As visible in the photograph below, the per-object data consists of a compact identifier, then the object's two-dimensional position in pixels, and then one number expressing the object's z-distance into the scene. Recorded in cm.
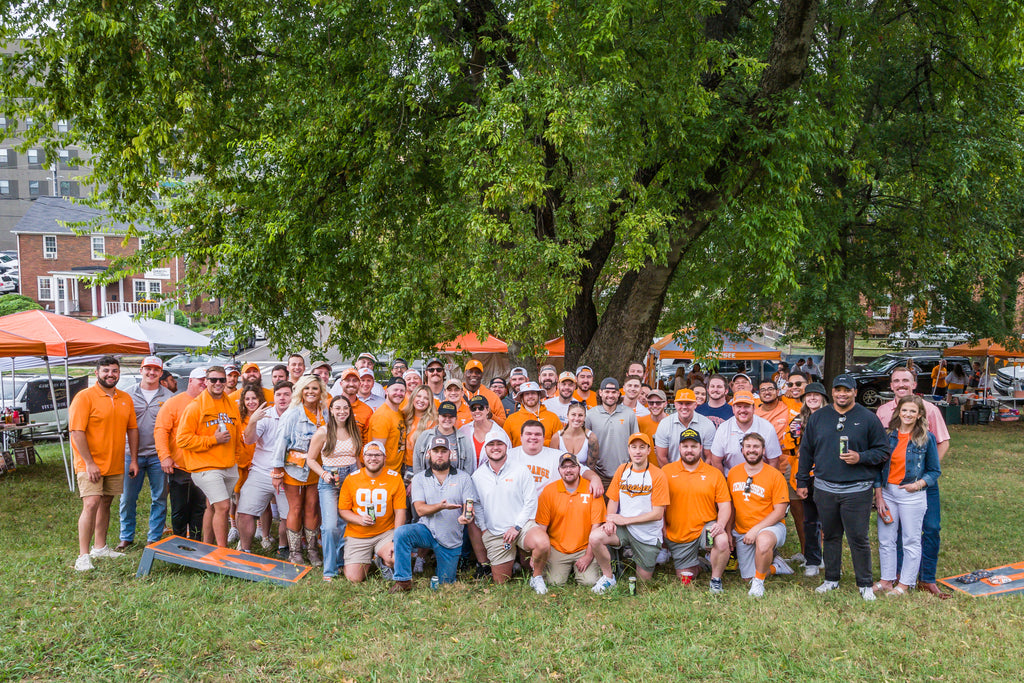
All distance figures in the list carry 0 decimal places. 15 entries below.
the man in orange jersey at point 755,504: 662
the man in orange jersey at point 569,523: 682
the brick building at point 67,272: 4594
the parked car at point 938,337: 2066
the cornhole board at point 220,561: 665
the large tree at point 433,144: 870
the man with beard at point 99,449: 700
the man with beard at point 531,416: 796
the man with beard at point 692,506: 683
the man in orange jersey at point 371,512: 679
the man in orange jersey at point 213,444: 716
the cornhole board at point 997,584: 639
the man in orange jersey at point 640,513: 675
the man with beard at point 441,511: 671
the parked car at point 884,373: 2330
